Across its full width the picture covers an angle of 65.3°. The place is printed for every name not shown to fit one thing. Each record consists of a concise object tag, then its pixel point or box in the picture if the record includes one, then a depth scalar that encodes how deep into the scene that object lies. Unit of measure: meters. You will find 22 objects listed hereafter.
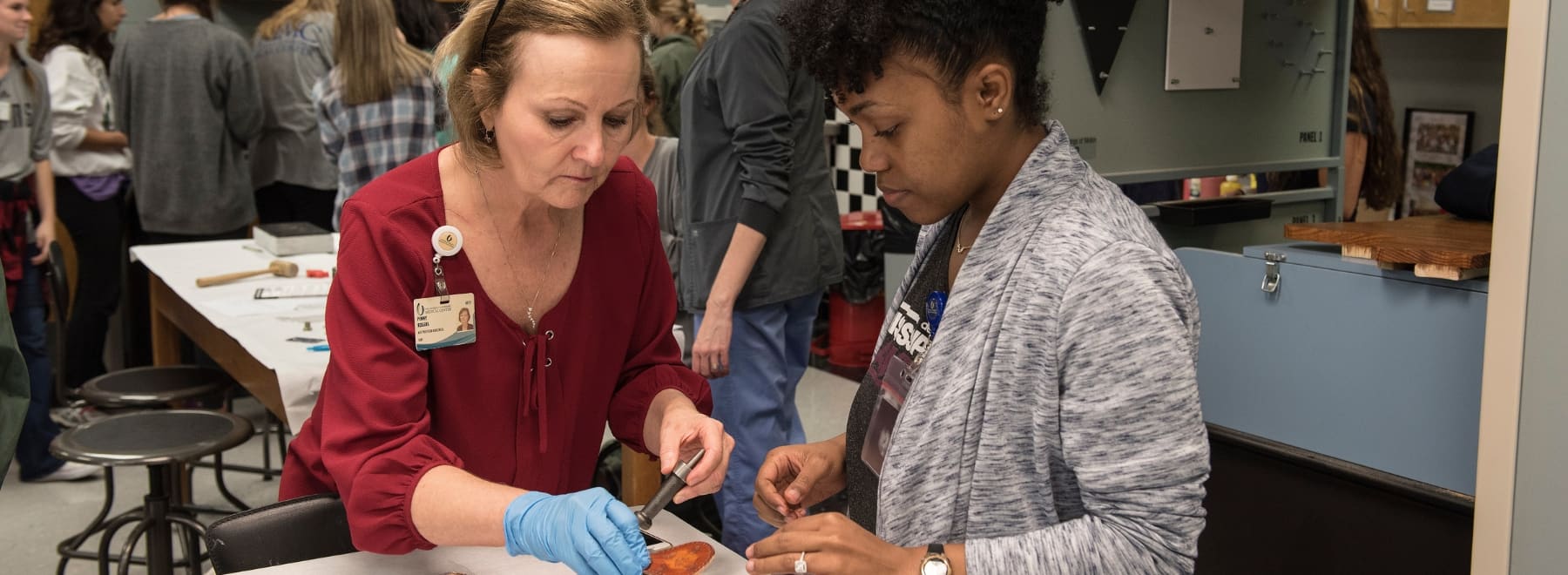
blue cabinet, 1.98
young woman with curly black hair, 1.11
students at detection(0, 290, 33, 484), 1.71
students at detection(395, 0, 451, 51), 4.59
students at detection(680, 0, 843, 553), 2.92
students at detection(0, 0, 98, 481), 3.91
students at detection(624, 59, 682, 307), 3.45
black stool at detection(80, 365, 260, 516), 3.31
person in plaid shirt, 3.99
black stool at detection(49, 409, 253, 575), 2.71
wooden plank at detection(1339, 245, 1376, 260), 2.07
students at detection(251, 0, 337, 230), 5.07
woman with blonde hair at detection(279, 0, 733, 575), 1.38
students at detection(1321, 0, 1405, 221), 3.50
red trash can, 5.27
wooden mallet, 3.61
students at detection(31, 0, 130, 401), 4.66
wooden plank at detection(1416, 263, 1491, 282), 1.91
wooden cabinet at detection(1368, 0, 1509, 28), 4.60
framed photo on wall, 5.14
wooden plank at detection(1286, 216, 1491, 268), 1.90
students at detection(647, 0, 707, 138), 4.11
